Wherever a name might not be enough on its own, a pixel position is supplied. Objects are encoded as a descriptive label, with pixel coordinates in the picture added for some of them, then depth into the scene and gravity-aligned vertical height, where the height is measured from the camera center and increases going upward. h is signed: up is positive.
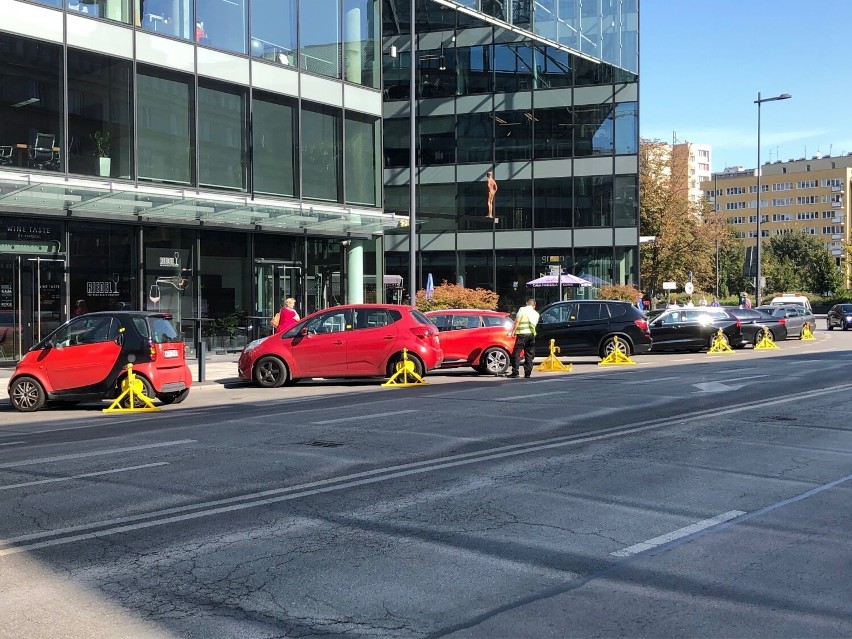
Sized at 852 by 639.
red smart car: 14.81 -0.99
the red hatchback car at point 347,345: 18.09 -0.92
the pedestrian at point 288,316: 20.45 -0.37
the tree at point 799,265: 92.44 +3.76
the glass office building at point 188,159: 21.19 +3.94
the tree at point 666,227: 59.47 +4.96
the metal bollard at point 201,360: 19.61 -1.32
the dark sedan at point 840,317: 49.56 -1.10
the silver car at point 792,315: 37.06 -0.76
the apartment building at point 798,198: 150.75 +17.73
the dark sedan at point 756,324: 31.50 -0.96
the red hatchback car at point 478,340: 20.55 -0.95
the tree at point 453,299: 31.67 +0.02
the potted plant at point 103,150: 22.59 +3.86
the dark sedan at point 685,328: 29.14 -0.98
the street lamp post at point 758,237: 44.38 +3.20
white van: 43.24 -0.11
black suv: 24.38 -0.84
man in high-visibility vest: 19.11 -0.78
